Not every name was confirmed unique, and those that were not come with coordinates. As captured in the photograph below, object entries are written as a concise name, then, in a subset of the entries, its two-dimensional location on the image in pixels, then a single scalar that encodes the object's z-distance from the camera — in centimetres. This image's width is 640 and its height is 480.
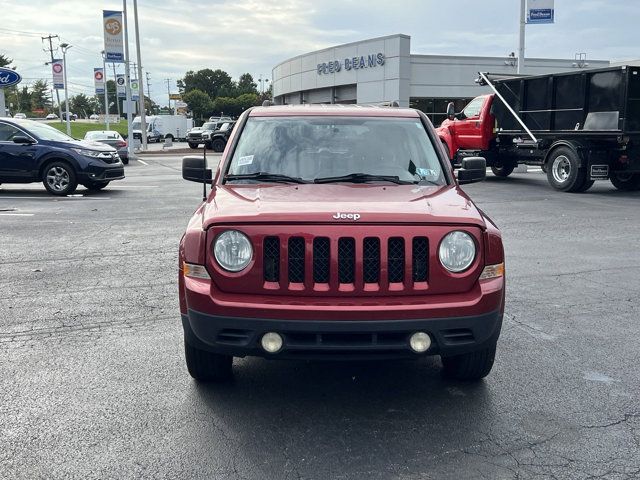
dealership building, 4309
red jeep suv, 332
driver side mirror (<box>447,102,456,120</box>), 1723
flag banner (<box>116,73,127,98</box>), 4245
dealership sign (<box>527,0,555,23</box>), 2278
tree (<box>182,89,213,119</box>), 11288
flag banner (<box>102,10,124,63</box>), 3400
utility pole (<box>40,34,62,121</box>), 8662
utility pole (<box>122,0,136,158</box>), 3425
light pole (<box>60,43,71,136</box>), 7312
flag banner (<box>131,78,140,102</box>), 5676
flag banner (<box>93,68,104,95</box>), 6381
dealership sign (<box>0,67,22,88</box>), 2462
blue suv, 1420
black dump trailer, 1400
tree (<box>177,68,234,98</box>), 13600
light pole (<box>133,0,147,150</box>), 3791
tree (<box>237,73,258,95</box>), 13512
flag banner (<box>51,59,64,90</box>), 4941
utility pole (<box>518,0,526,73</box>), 2323
